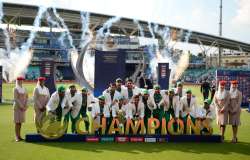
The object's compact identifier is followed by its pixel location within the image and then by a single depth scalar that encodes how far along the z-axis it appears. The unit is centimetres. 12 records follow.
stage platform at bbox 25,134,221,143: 1007
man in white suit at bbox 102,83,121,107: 1114
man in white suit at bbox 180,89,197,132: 1090
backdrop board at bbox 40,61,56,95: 2042
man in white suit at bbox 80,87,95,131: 1098
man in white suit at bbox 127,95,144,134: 1070
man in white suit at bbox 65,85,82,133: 1075
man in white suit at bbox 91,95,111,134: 1055
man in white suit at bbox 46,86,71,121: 1048
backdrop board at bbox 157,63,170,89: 2225
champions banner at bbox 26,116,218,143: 1010
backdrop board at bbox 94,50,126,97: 2042
